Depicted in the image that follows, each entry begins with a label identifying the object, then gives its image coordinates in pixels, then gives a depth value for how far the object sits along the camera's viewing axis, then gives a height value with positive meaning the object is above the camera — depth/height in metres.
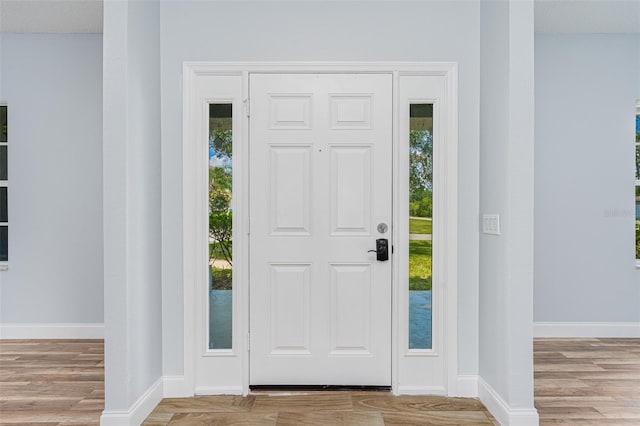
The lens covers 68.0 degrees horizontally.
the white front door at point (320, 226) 2.96 -0.11
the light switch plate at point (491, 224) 2.63 -0.08
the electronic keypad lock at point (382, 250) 2.94 -0.25
